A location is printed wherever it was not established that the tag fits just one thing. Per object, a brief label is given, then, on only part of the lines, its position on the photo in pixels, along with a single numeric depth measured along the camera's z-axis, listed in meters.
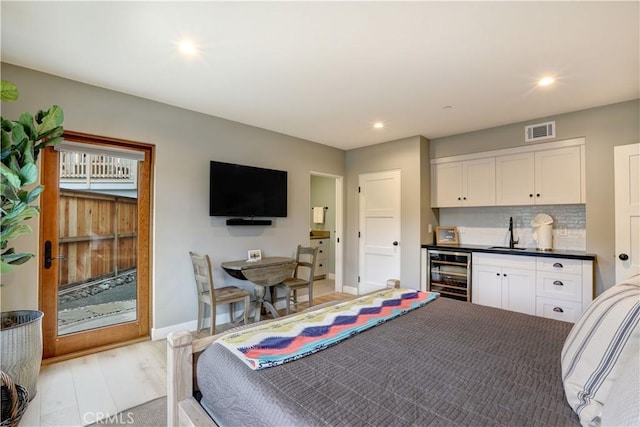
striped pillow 0.90
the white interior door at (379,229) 4.45
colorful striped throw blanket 1.28
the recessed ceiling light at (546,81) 2.52
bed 0.94
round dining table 3.25
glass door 2.60
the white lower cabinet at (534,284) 3.06
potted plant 1.52
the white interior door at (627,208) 2.75
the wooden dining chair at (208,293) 2.96
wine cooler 3.78
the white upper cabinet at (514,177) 3.31
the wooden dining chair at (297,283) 3.65
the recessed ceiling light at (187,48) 2.03
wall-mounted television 3.42
